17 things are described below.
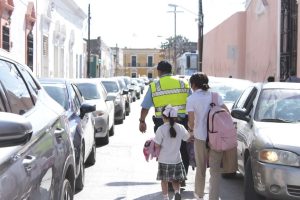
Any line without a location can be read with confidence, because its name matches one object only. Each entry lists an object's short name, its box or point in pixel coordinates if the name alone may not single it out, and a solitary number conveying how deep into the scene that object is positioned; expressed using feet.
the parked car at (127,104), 74.82
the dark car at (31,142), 8.68
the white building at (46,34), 72.90
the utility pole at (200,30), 117.77
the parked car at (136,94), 123.97
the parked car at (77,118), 23.78
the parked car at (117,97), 61.30
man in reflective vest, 25.77
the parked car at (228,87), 42.11
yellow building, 423.23
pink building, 74.33
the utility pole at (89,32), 167.20
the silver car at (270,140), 19.06
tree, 340.43
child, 22.52
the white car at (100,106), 40.70
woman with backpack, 21.84
